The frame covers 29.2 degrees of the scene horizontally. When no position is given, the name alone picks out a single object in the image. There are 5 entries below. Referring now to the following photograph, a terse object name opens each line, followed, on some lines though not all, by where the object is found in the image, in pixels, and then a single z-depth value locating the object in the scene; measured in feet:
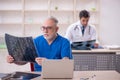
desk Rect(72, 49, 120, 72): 13.00
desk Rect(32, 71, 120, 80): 7.12
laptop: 6.50
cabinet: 18.53
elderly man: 8.34
